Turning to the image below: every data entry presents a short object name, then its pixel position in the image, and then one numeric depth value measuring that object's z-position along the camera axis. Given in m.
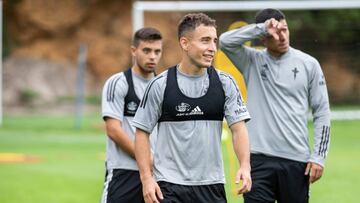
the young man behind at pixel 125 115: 15.16
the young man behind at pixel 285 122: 15.20
